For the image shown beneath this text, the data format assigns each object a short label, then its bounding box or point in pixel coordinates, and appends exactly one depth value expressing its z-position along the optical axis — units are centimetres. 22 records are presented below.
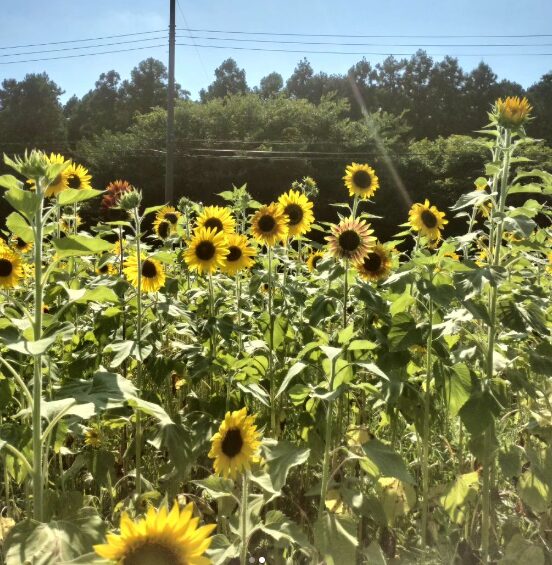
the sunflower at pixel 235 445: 176
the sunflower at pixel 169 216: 436
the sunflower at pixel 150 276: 276
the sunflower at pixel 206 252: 294
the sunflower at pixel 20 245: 396
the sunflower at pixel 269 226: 309
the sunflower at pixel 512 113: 221
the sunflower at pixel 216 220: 330
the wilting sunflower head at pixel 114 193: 343
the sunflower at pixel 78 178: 378
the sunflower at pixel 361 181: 364
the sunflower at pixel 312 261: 407
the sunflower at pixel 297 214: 342
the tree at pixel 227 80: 4987
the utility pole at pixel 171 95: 1423
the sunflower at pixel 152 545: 103
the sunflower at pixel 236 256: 301
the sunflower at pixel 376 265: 288
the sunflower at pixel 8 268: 306
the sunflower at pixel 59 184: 335
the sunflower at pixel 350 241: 264
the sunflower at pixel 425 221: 306
